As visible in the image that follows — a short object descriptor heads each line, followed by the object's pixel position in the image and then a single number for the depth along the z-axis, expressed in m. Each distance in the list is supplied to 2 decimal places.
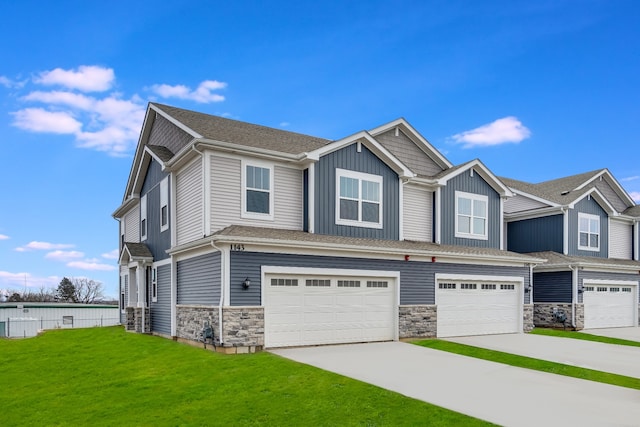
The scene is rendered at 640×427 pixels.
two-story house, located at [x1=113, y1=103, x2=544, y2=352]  14.27
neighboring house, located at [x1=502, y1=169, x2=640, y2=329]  23.55
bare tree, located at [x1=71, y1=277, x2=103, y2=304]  78.69
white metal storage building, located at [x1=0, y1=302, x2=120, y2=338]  37.06
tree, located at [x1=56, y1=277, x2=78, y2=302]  76.88
